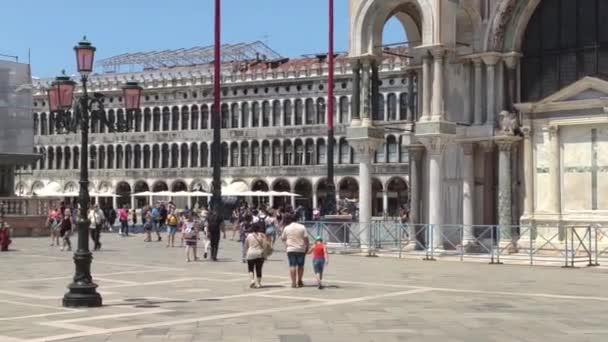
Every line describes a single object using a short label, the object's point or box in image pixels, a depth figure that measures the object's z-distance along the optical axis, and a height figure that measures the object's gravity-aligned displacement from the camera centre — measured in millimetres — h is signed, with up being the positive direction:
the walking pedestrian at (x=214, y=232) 26953 -752
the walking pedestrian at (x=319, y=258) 18578 -1031
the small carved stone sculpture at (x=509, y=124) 27750 +2465
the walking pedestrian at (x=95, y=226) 31652 -691
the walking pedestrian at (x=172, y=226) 35094 -753
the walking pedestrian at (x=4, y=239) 31781 -1141
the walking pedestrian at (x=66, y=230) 31156 -815
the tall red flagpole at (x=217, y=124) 35594 +3256
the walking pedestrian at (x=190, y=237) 26672 -893
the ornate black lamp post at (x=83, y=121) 15398 +1716
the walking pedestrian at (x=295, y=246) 18469 -785
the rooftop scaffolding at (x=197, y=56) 89750 +14721
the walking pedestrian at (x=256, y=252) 18406 -906
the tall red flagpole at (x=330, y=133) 41000 +3251
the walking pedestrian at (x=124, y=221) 43969 -716
